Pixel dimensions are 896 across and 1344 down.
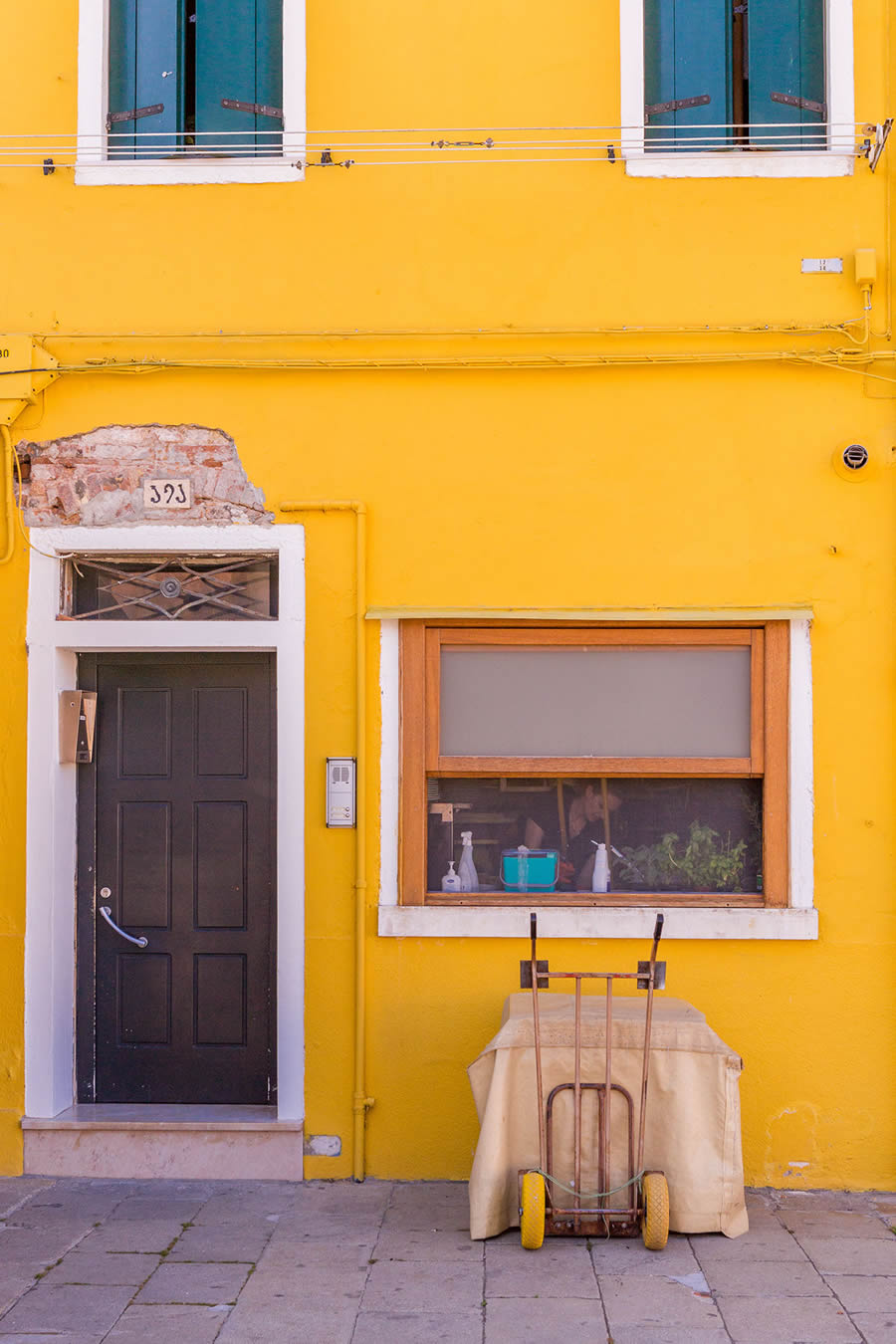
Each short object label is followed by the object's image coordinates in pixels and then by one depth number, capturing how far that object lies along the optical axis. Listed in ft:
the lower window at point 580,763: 20.53
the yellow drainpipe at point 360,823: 20.04
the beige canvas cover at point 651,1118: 17.31
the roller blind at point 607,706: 20.61
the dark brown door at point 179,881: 21.35
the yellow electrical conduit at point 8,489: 20.90
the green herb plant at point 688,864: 20.57
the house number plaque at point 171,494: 20.81
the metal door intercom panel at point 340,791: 20.39
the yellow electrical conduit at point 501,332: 20.24
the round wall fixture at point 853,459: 20.17
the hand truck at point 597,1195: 16.76
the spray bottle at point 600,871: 20.62
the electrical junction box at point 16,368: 20.71
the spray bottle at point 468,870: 20.74
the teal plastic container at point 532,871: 20.68
